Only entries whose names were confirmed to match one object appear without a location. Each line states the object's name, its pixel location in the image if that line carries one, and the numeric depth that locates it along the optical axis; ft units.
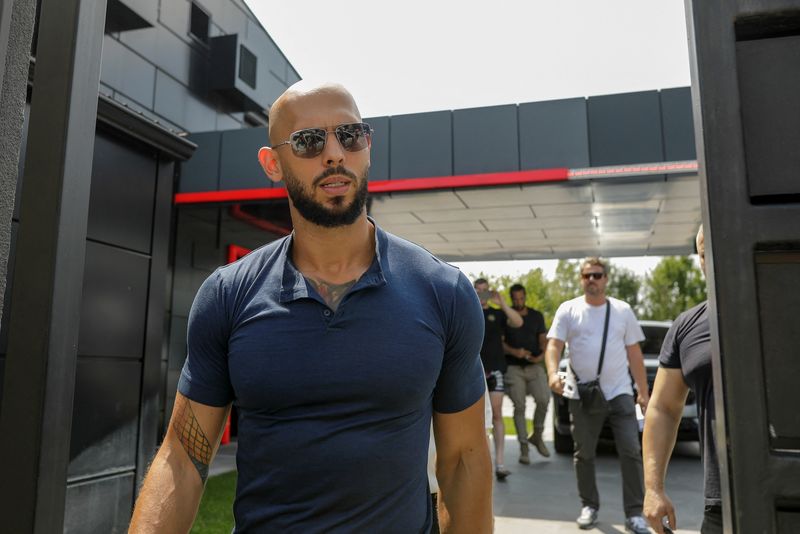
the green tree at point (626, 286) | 164.96
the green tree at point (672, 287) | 144.66
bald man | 5.49
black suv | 28.36
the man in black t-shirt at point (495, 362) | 26.23
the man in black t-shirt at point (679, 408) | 9.21
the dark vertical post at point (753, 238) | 3.21
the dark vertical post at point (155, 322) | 17.94
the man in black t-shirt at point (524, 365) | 29.40
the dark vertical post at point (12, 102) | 4.40
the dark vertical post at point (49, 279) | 4.32
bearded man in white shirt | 18.69
